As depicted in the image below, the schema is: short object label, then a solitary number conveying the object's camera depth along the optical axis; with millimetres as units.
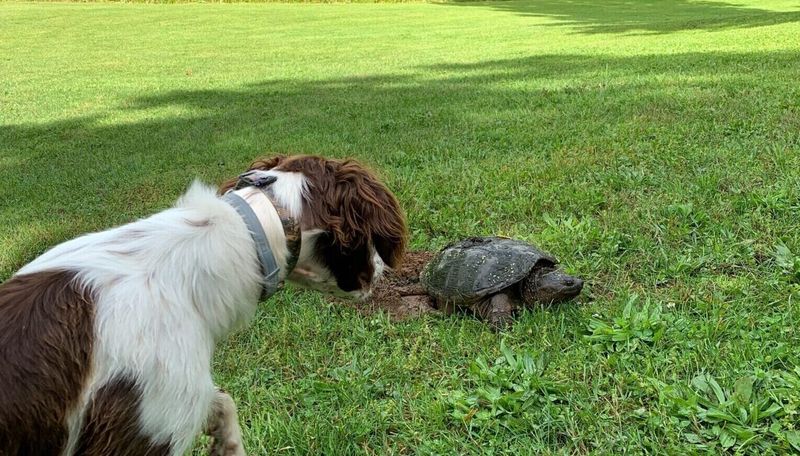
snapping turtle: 3584
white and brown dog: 1886
